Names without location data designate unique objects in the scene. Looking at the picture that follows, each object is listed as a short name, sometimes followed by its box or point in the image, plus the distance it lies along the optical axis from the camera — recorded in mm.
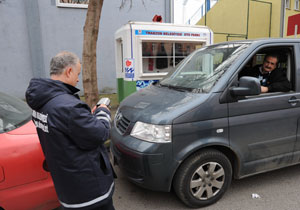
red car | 1966
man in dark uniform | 1477
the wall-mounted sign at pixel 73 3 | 9235
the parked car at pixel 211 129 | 2459
